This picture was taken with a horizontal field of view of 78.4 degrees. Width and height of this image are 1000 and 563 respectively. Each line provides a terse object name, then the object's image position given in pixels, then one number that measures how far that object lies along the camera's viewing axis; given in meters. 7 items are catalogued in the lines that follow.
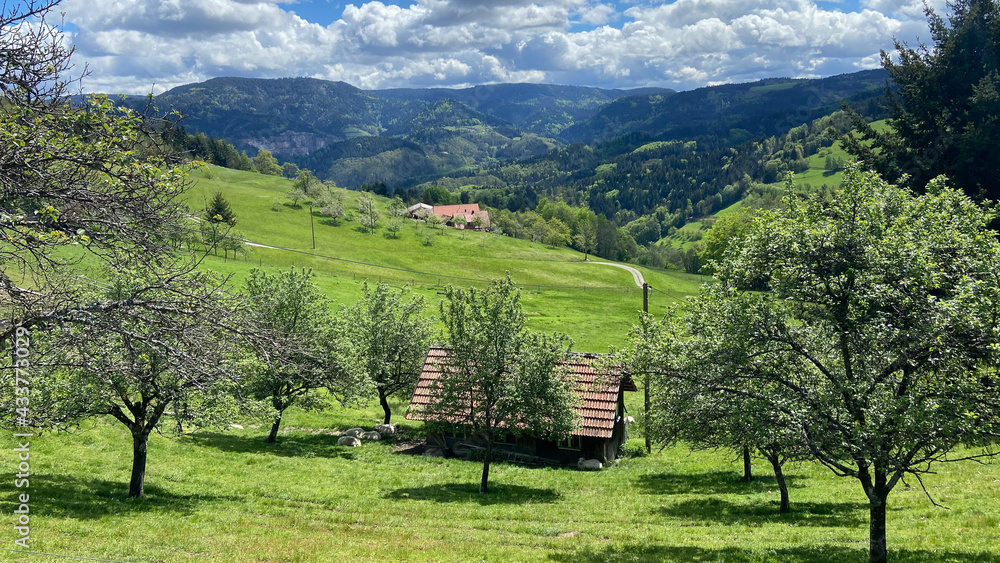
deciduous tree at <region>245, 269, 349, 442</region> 34.34
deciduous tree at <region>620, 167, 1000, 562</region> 13.25
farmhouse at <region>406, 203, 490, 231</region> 186.12
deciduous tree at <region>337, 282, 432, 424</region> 42.97
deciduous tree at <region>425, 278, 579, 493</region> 28.59
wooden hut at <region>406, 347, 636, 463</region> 35.84
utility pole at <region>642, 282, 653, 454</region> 31.64
